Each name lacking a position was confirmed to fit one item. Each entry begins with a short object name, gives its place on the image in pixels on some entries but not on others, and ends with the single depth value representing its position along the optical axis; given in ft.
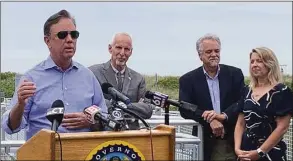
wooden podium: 9.93
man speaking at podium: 12.72
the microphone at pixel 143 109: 15.61
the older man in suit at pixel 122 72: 16.61
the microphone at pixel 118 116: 10.94
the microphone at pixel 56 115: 10.43
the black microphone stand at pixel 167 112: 13.17
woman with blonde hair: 15.33
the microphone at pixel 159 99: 13.15
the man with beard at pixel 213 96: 16.83
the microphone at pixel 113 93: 11.74
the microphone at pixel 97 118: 10.59
